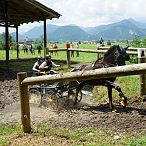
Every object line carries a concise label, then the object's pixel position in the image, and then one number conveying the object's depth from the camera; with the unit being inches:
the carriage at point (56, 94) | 477.4
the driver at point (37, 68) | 546.9
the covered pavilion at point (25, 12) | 877.8
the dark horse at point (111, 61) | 420.2
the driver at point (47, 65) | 546.9
